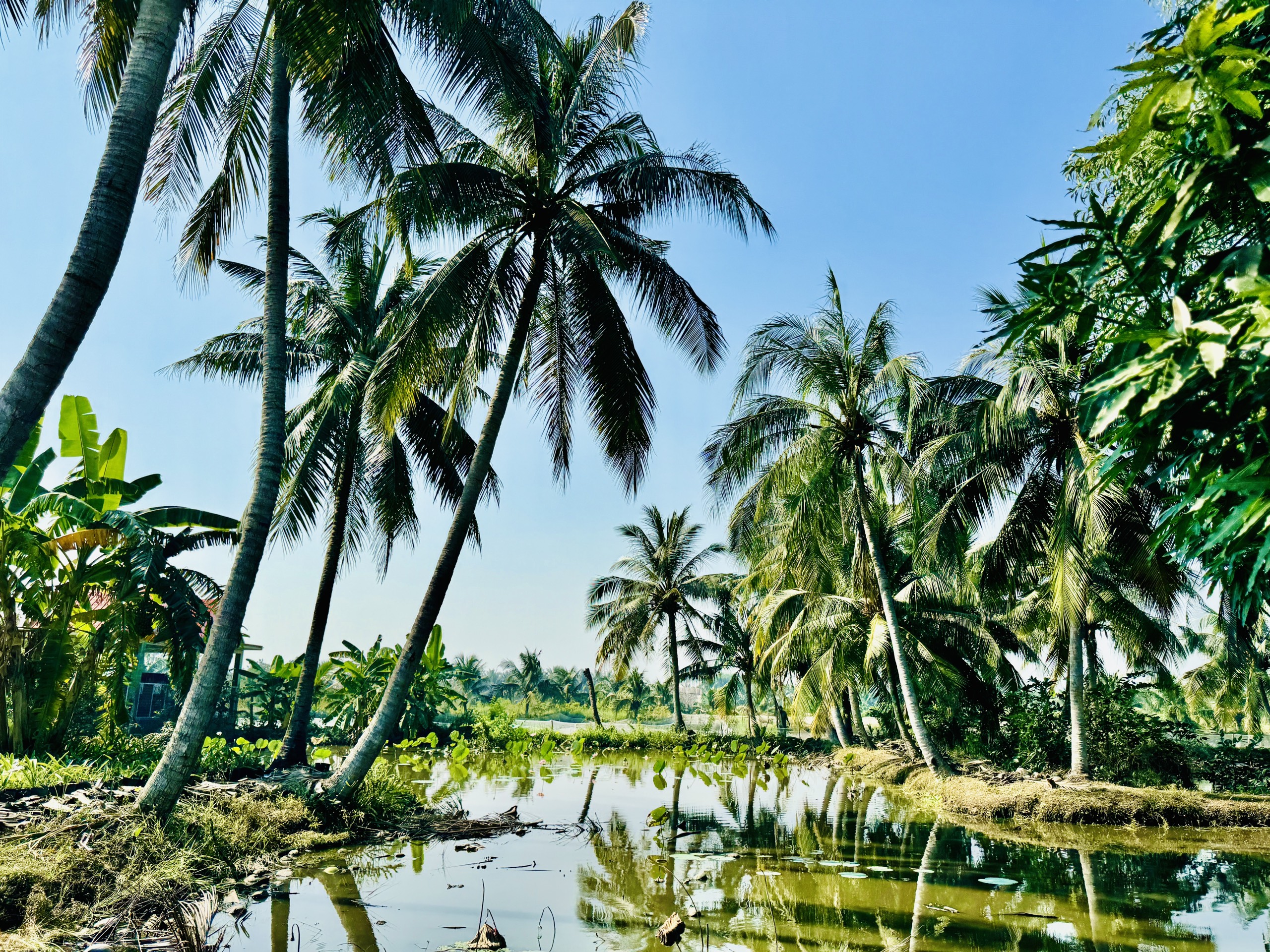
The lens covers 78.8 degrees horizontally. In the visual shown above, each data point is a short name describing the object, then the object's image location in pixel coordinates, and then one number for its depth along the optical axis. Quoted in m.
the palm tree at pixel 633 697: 42.41
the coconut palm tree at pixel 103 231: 4.55
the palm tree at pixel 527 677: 43.12
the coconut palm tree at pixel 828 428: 14.66
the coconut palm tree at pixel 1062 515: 11.96
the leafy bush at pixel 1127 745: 14.51
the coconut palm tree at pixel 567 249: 9.33
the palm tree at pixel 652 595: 28.39
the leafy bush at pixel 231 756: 11.29
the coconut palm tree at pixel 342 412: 12.51
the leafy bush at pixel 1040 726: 16.50
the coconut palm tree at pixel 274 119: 6.69
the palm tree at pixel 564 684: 51.69
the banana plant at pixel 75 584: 10.10
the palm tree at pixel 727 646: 28.36
